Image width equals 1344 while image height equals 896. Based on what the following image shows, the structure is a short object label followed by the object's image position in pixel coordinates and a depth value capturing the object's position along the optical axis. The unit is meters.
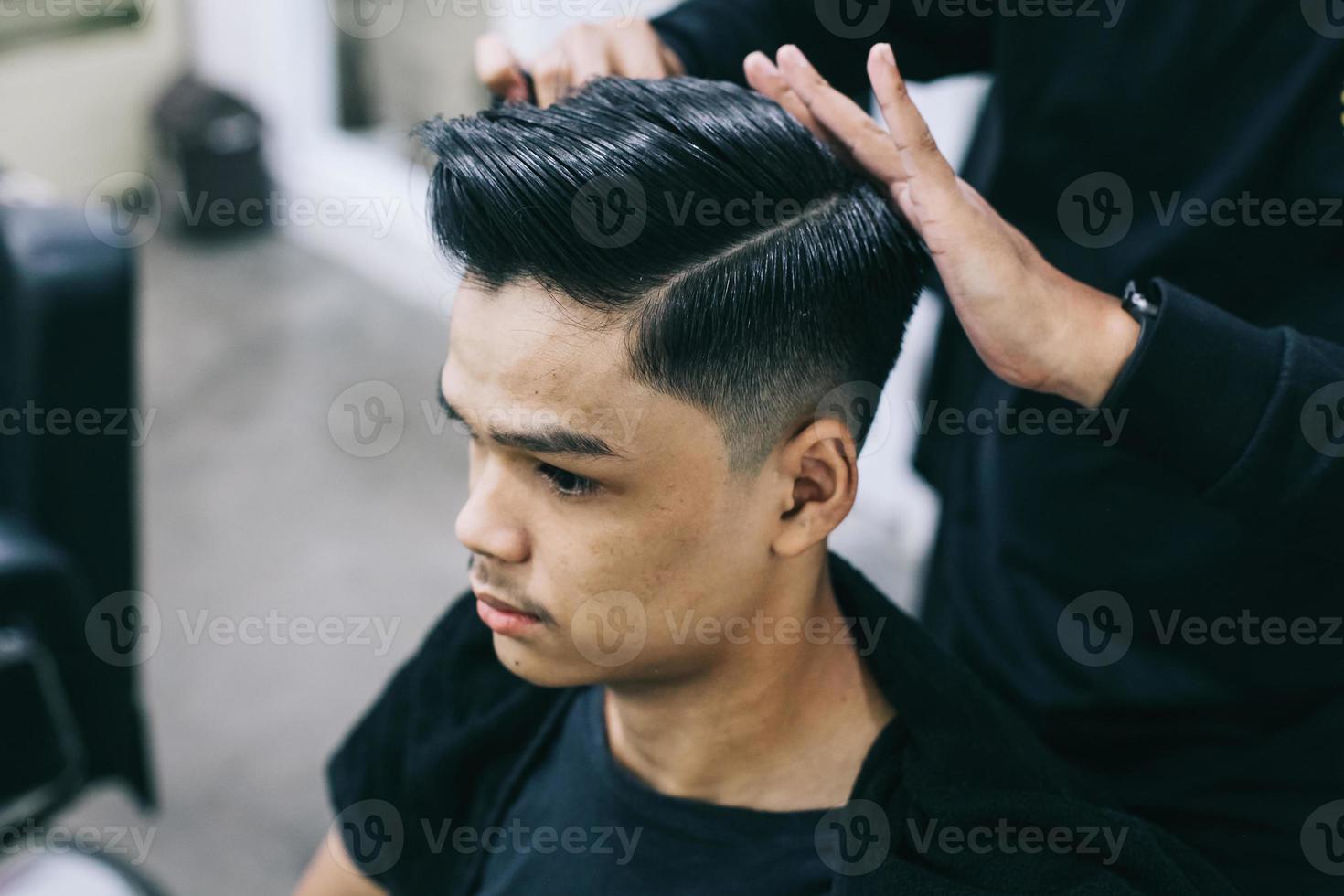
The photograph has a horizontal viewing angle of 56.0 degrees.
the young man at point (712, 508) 1.12
